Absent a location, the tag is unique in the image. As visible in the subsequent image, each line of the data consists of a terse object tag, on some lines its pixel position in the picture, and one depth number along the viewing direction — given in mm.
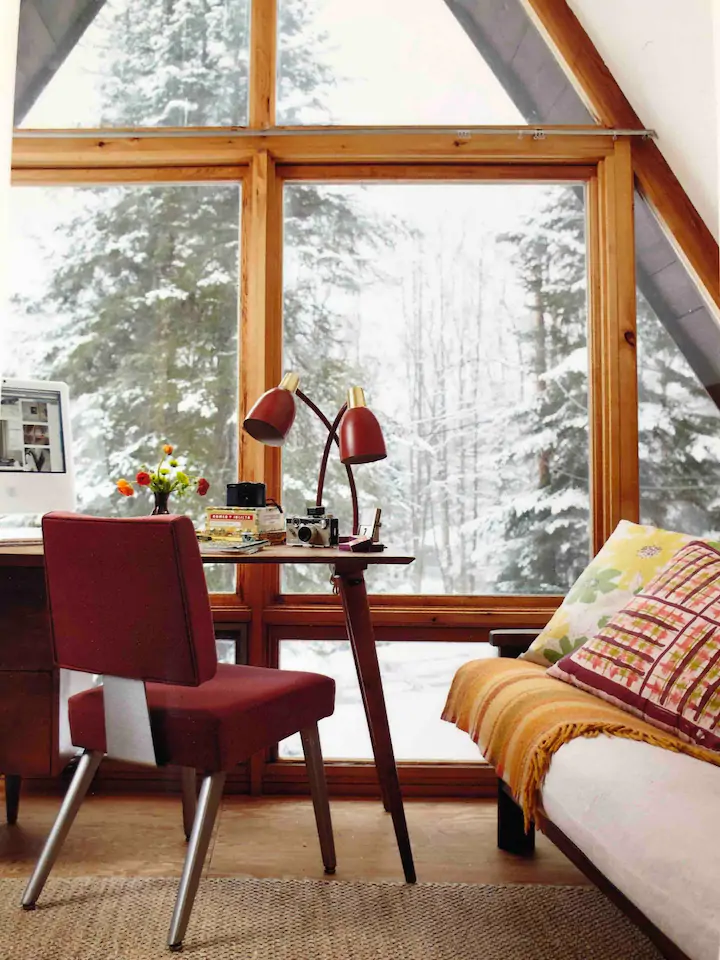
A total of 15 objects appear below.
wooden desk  2115
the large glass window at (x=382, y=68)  2883
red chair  1674
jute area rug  1742
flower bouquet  2365
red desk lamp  2230
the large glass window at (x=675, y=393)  2799
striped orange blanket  1652
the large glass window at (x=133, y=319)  2871
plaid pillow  1687
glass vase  2393
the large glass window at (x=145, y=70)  2889
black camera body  2348
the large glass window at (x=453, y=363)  2846
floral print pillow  2176
